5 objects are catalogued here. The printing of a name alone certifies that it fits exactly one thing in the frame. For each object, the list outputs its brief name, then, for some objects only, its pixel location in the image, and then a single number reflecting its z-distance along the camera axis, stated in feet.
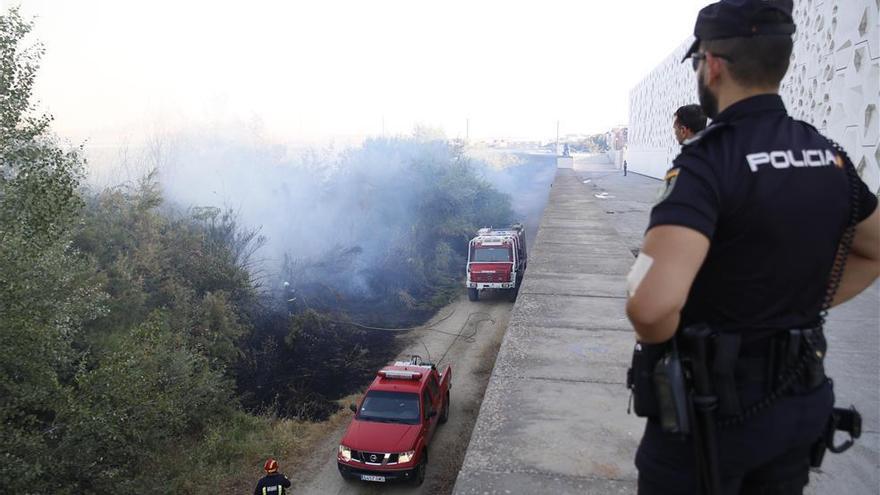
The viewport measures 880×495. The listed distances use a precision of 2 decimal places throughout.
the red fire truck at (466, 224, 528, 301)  63.72
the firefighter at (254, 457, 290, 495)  23.91
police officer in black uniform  5.05
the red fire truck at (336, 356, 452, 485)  30.07
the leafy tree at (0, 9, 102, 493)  21.47
